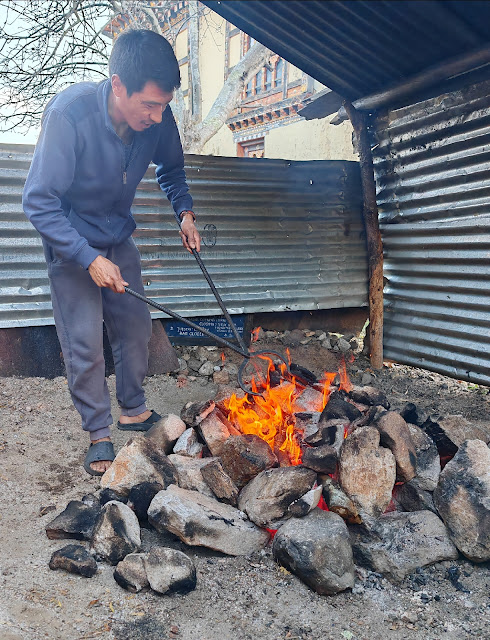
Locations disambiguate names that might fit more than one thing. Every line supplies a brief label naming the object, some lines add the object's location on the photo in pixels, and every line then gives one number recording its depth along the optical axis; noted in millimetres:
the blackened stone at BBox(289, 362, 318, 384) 3617
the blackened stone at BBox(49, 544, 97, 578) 2086
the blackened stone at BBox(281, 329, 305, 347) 5492
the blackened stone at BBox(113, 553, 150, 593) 2004
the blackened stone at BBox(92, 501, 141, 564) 2195
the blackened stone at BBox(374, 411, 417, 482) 2504
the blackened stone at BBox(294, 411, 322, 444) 2953
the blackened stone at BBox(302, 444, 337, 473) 2457
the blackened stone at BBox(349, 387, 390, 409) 3240
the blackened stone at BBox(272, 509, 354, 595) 2023
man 2633
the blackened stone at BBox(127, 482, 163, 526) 2468
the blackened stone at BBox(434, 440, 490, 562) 2184
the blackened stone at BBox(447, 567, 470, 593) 2091
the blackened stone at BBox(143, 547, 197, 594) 1984
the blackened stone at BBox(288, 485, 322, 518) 2268
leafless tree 10648
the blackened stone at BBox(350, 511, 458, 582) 2172
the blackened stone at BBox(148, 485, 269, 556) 2250
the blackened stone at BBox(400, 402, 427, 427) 3037
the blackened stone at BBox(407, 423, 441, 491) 2547
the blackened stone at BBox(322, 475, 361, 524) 2320
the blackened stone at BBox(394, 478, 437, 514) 2488
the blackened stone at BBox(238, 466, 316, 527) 2367
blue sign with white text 5086
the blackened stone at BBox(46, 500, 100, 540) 2336
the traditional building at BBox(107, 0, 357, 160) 12461
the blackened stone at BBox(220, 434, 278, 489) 2600
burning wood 2133
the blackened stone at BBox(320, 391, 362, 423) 2967
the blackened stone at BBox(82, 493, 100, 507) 2540
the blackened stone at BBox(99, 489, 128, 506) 2561
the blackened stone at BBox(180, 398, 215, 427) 3035
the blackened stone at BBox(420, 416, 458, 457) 2770
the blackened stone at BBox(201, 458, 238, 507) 2541
